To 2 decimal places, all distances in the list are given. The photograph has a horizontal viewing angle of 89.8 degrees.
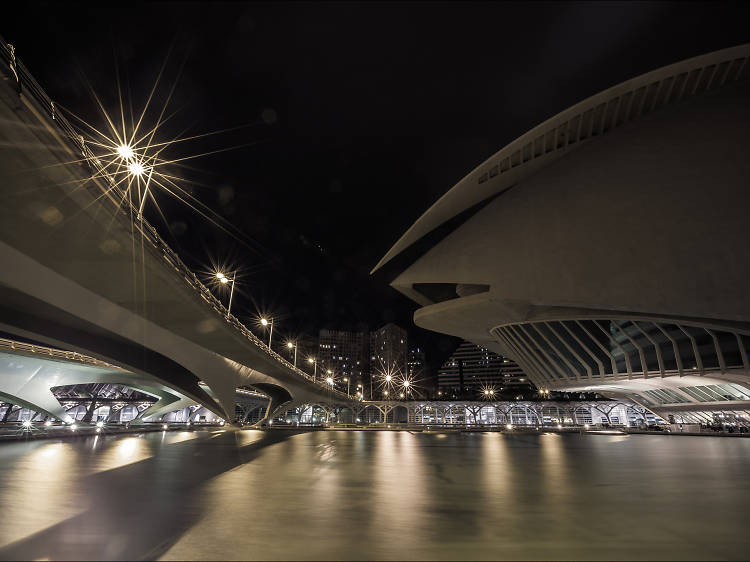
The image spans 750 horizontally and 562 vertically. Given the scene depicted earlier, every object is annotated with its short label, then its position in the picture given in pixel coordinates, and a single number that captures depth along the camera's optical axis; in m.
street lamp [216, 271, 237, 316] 26.16
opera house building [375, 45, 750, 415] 22.86
